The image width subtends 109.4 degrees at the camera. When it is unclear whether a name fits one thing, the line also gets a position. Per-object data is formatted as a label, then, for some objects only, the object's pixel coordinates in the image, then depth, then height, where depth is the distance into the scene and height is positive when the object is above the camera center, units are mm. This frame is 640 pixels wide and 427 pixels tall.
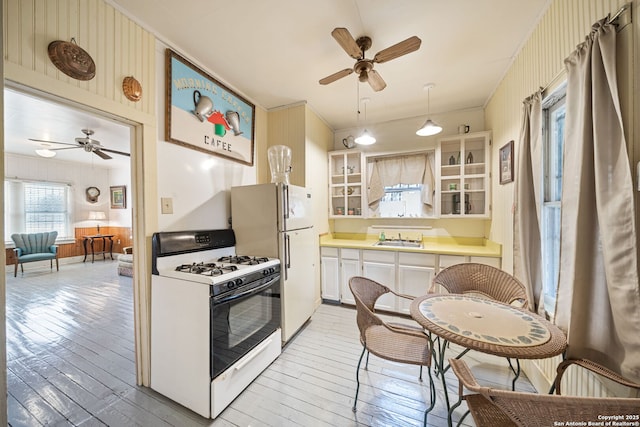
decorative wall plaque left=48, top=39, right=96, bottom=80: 1283 +912
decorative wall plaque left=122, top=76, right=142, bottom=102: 1606 +905
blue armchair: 4791 -734
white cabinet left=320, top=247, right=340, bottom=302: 3256 -896
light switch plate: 1858 +76
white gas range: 1465 -797
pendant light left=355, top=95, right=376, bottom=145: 2683 +861
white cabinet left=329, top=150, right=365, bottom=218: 3615 +437
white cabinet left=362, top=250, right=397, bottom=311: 2941 -782
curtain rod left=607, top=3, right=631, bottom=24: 998 +892
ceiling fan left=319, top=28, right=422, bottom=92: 1519 +1159
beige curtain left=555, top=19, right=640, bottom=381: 981 -56
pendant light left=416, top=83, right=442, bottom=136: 2512 +922
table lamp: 6147 -33
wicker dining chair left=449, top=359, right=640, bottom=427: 678 -624
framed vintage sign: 1941 +986
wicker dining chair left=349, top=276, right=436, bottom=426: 1400 -901
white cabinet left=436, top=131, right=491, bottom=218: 2914 +473
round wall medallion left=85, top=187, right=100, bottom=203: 6227 +561
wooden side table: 6191 -819
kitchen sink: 3244 -475
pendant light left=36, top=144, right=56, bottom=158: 3995 +1111
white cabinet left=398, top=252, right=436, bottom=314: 2768 -785
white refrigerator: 2223 -210
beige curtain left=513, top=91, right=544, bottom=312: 1657 +69
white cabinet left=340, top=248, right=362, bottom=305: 3146 -799
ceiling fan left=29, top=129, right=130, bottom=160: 3480 +1108
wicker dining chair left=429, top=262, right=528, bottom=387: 1810 -619
